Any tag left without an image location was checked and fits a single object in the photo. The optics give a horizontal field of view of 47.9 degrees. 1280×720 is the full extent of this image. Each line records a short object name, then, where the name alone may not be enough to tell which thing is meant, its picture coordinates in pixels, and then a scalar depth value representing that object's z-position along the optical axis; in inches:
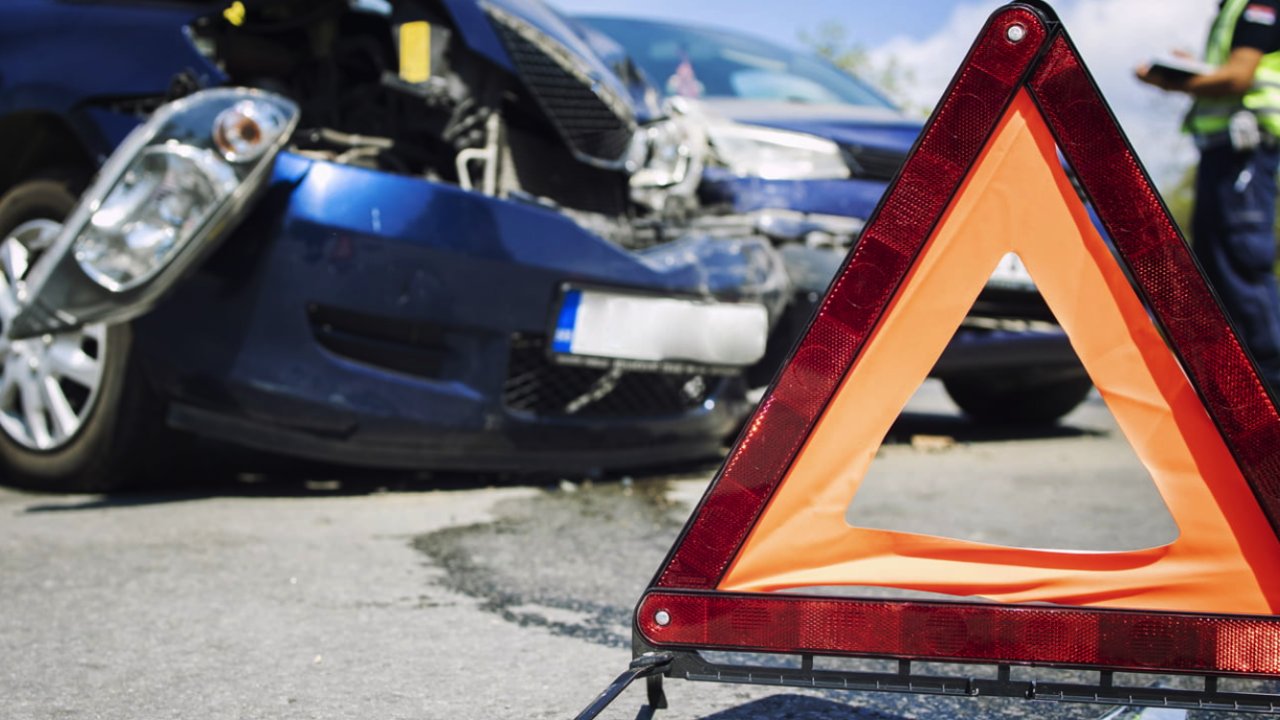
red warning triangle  70.2
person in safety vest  194.7
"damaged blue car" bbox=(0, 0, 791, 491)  134.6
